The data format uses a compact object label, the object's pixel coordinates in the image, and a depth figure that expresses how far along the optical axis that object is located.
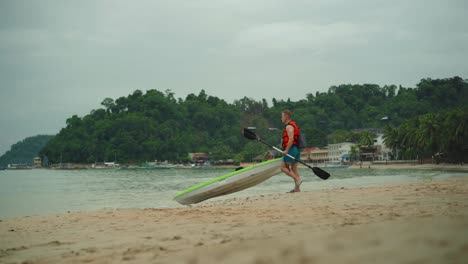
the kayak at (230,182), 10.27
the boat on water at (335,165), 105.75
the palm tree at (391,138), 87.62
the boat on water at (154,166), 144.00
